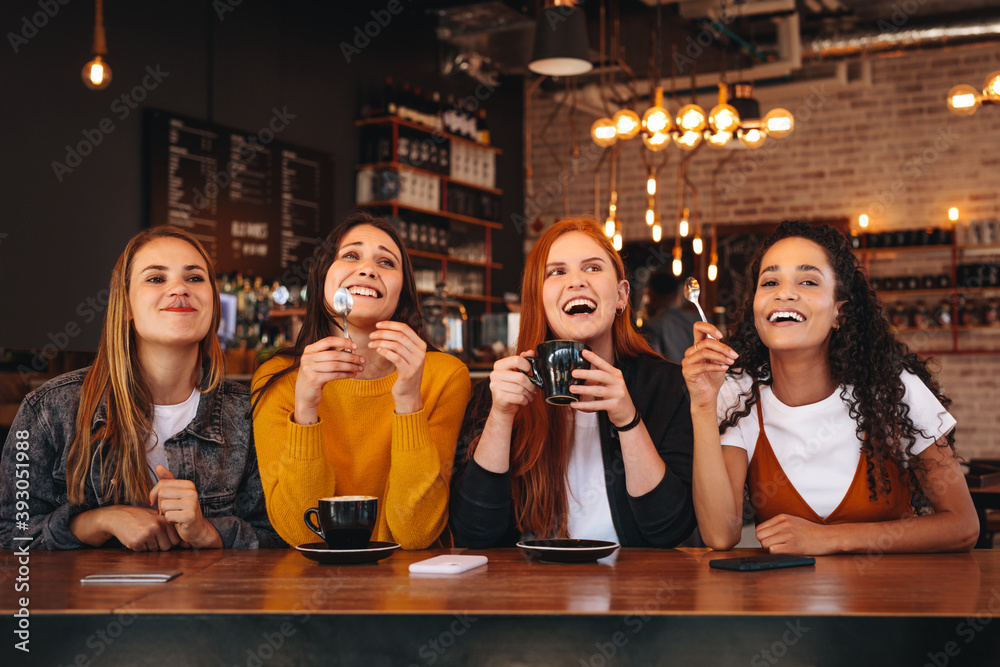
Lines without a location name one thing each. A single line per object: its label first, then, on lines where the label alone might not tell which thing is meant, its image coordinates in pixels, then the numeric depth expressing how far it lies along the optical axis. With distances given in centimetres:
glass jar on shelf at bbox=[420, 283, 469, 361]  503
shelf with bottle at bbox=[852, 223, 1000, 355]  698
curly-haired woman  174
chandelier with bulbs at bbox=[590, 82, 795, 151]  450
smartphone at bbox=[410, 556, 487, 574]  137
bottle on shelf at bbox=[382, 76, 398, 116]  644
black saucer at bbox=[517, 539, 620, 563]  144
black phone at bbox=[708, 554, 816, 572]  137
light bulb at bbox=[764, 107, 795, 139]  461
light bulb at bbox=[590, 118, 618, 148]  479
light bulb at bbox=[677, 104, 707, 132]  450
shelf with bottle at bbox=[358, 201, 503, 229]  648
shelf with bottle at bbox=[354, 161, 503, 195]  641
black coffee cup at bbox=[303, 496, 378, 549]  150
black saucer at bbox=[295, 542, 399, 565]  146
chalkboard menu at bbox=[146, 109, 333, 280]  505
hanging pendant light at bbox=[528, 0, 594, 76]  421
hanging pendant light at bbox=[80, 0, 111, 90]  360
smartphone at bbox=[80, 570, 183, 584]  132
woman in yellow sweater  175
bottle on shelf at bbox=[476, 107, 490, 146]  750
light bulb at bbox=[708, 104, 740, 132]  450
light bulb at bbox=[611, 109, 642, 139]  461
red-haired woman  174
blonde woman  179
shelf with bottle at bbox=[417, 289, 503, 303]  690
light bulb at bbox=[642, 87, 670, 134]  444
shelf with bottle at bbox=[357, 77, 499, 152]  650
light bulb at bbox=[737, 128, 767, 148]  489
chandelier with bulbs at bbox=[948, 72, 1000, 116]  417
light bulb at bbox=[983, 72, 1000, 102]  401
